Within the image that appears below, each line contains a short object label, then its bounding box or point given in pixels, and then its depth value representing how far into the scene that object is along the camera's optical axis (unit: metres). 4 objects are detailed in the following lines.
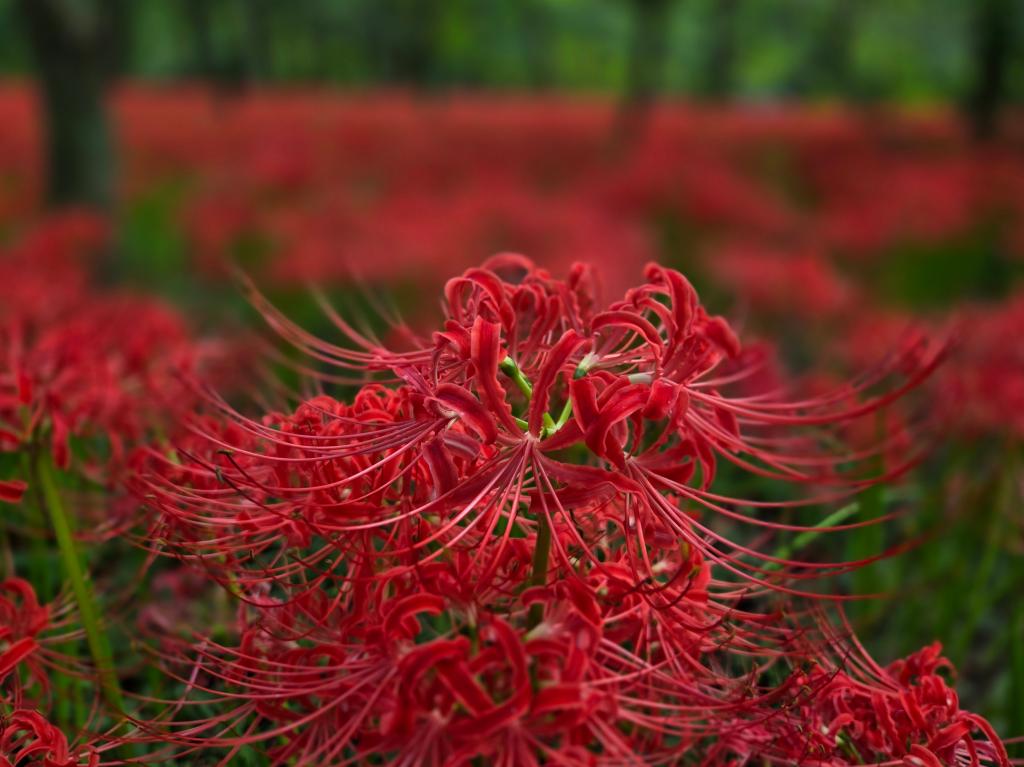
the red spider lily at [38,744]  1.08
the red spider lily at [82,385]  1.49
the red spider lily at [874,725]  1.07
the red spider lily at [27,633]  1.32
